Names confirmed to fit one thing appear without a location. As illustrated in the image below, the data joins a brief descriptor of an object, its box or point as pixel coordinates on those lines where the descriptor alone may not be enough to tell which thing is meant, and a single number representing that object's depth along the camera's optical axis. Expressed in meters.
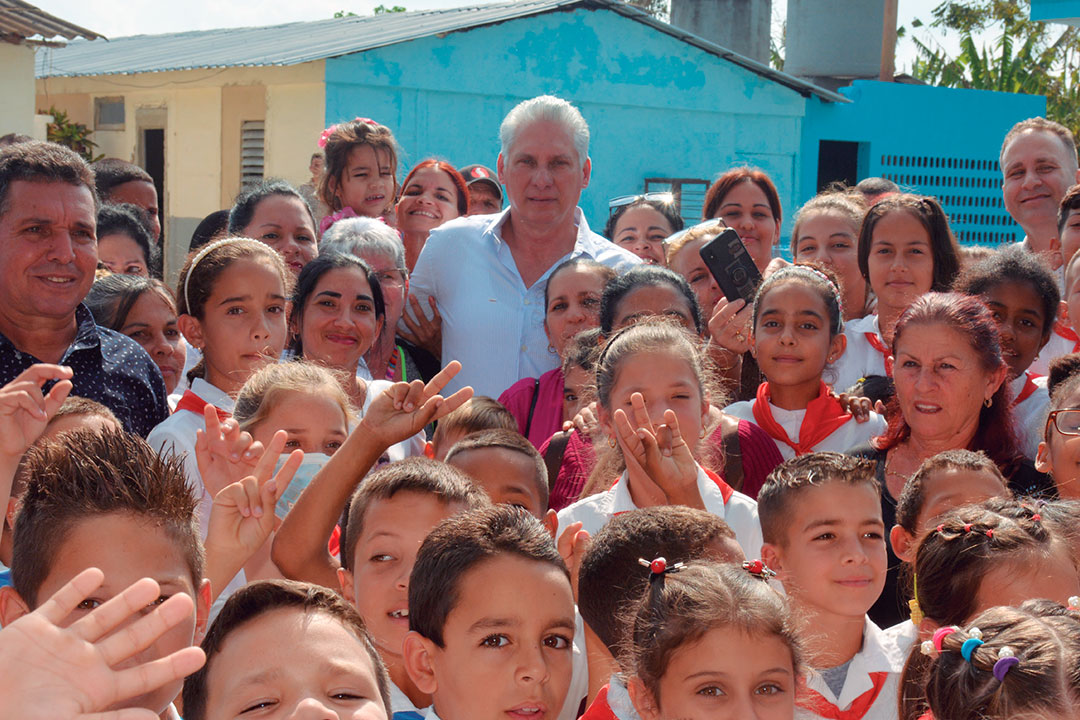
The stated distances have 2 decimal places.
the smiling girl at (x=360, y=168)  5.51
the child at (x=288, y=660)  1.90
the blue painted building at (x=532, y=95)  12.98
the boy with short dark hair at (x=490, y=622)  2.33
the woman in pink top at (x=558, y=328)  4.14
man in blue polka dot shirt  3.40
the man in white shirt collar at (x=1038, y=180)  5.16
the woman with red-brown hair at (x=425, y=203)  5.79
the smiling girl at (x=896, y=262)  4.41
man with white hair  4.66
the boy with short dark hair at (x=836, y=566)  2.84
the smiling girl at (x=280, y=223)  4.77
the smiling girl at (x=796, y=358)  3.91
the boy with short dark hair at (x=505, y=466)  3.33
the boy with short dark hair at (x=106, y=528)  2.12
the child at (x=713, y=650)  2.22
